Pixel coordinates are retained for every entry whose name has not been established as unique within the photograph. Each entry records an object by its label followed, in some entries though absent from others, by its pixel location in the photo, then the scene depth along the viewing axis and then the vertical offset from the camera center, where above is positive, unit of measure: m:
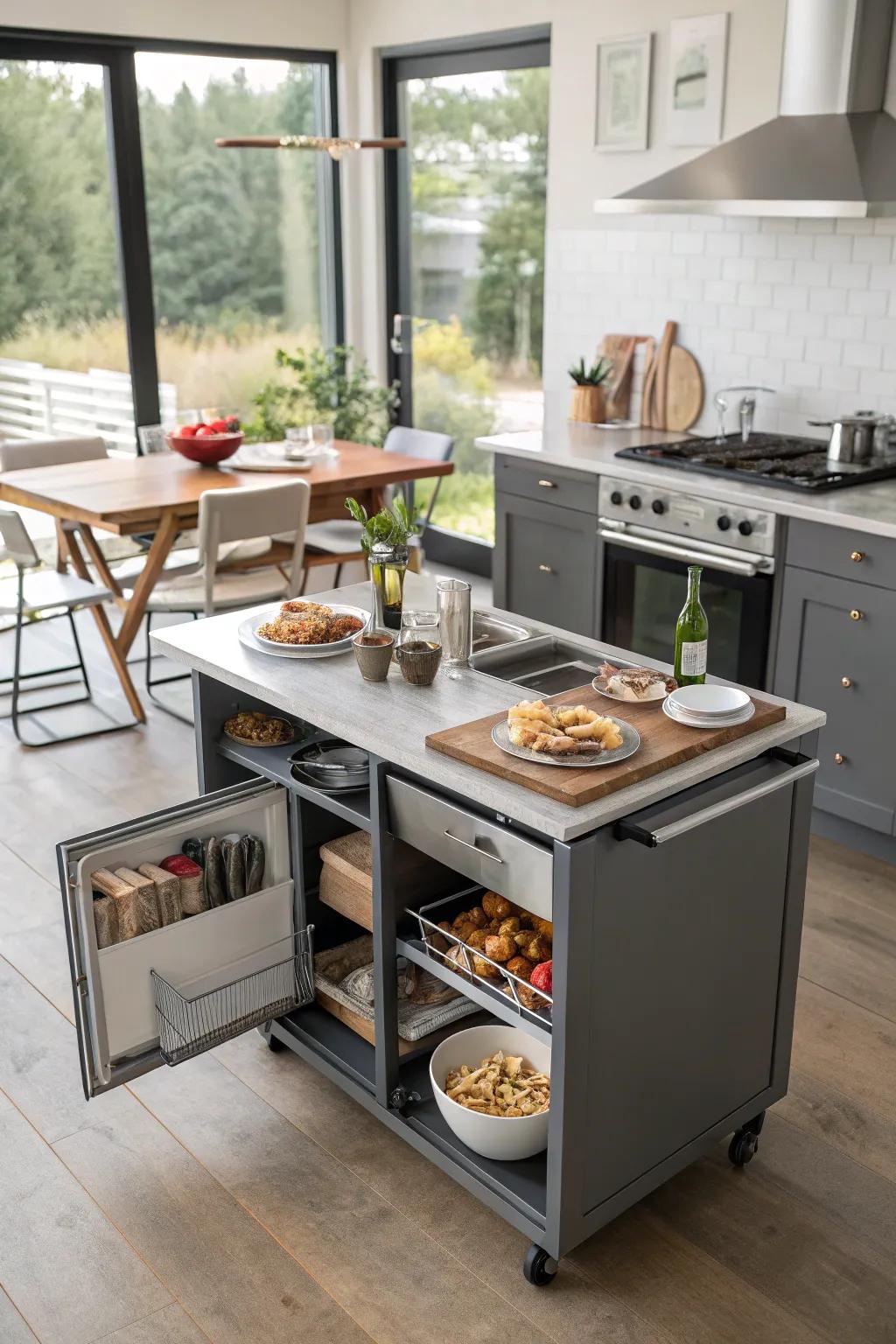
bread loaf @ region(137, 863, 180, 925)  2.65 -1.24
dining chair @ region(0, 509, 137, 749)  4.71 -1.23
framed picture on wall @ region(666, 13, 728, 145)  4.90 +0.63
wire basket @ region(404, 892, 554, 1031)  2.38 -1.31
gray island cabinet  2.24 -1.24
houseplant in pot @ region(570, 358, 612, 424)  5.52 -0.57
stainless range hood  4.10 +0.38
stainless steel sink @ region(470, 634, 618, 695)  2.77 -0.86
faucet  4.92 -0.56
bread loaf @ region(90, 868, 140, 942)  2.58 -1.21
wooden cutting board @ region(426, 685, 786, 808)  2.19 -0.84
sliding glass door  6.18 -0.01
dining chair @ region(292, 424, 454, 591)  5.52 -1.20
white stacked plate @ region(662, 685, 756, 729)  2.41 -0.81
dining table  4.82 -0.88
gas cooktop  4.20 -0.68
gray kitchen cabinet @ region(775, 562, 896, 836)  3.88 -1.24
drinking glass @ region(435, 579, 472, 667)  2.74 -0.75
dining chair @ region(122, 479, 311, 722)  4.70 -1.07
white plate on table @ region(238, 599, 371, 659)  2.87 -0.83
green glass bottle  2.56 -0.73
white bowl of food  2.46 -1.58
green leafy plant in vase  2.89 -0.65
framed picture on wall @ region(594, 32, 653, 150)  5.23 +0.61
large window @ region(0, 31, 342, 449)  6.04 +0.09
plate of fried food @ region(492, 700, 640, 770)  2.27 -0.81
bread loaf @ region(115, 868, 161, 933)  2.61 -1.23
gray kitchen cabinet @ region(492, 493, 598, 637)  4.90 -1.15
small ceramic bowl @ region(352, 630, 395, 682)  2.70 -0.79
